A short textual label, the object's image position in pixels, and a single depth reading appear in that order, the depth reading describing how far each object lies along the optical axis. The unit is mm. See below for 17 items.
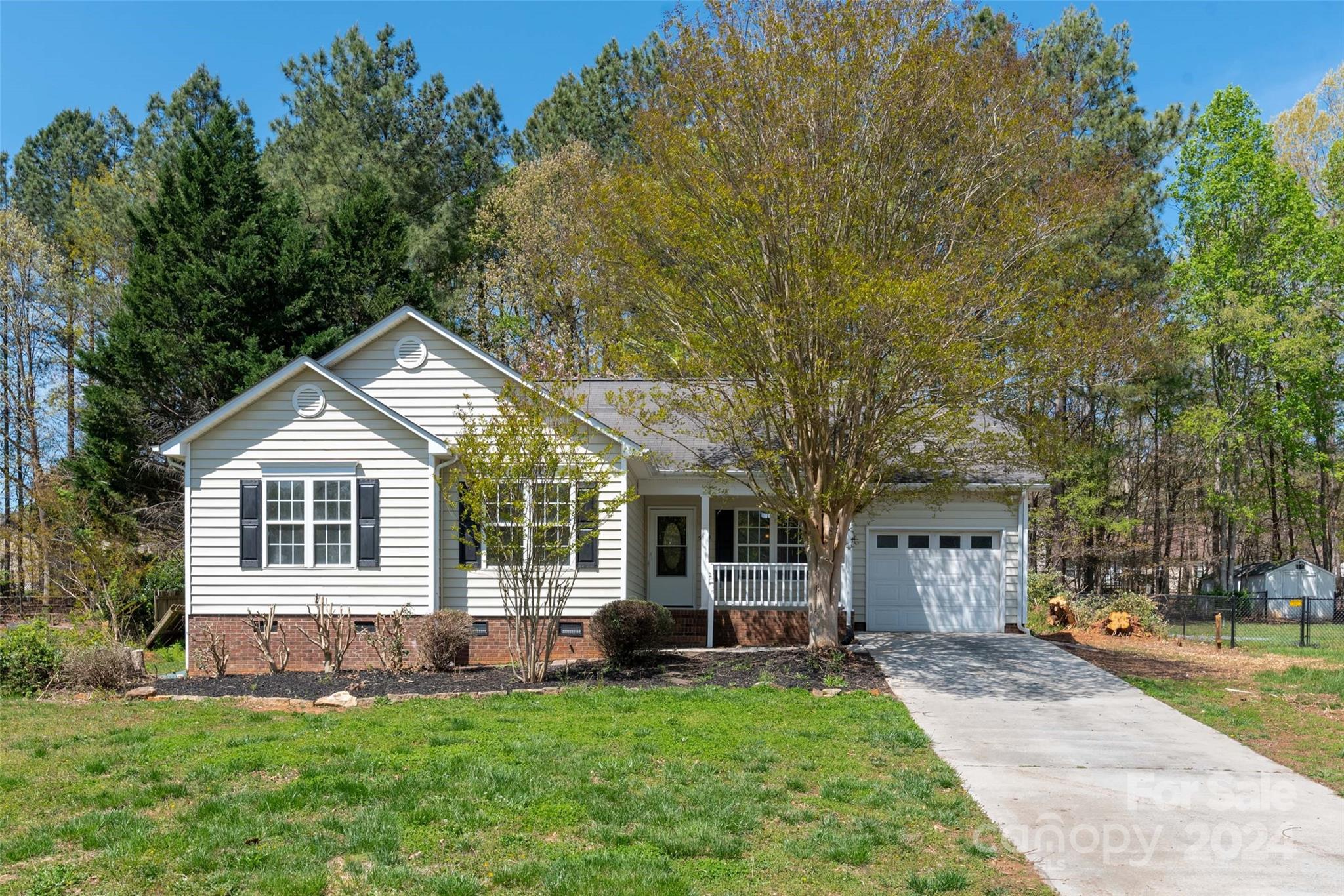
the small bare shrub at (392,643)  13898
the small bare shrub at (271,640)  14125
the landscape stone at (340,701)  11406
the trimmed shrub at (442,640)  13867
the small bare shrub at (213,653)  14141
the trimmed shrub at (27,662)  12305
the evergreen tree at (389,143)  30406
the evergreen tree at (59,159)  35656
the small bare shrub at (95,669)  12367
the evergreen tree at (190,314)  23141
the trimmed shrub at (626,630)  14125
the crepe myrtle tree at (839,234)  12383
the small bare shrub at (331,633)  13867
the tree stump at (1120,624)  19688
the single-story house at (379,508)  15227
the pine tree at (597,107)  32250
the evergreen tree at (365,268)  26672
